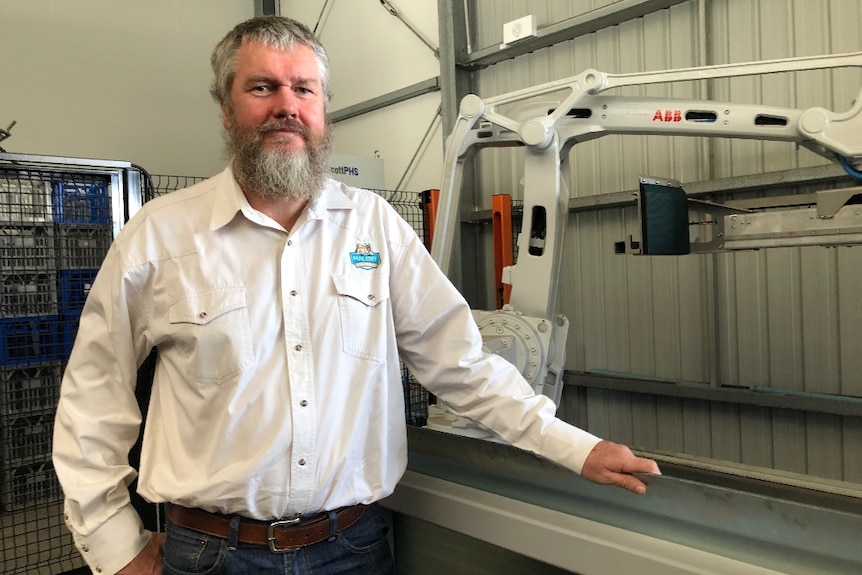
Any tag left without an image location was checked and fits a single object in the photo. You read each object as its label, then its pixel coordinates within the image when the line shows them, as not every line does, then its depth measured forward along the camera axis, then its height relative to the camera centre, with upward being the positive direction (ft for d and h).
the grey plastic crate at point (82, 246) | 6.79 +0.58
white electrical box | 11.38 +4.73
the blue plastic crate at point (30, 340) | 7.00 -0.47
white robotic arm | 7.07 +1.72
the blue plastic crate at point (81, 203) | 6.46 +1.01
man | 3.67 -0.49
